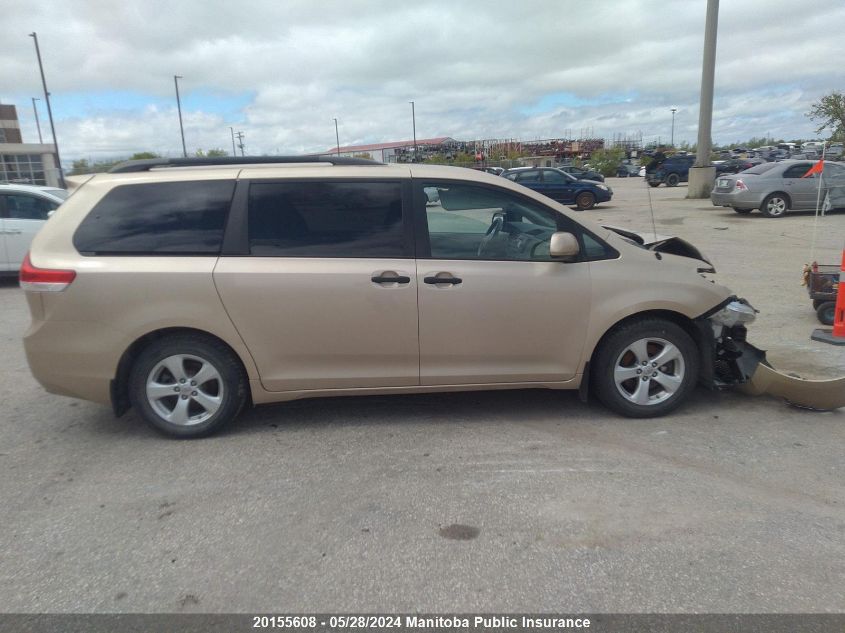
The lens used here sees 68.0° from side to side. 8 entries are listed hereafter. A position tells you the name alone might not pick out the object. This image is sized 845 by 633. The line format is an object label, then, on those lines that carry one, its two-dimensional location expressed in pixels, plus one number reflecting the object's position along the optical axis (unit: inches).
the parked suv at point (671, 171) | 1403.8
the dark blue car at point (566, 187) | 898.1
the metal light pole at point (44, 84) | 1324.9
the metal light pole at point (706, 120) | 845.2
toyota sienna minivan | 159.9
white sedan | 397.7
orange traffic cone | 234.7
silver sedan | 671.1
